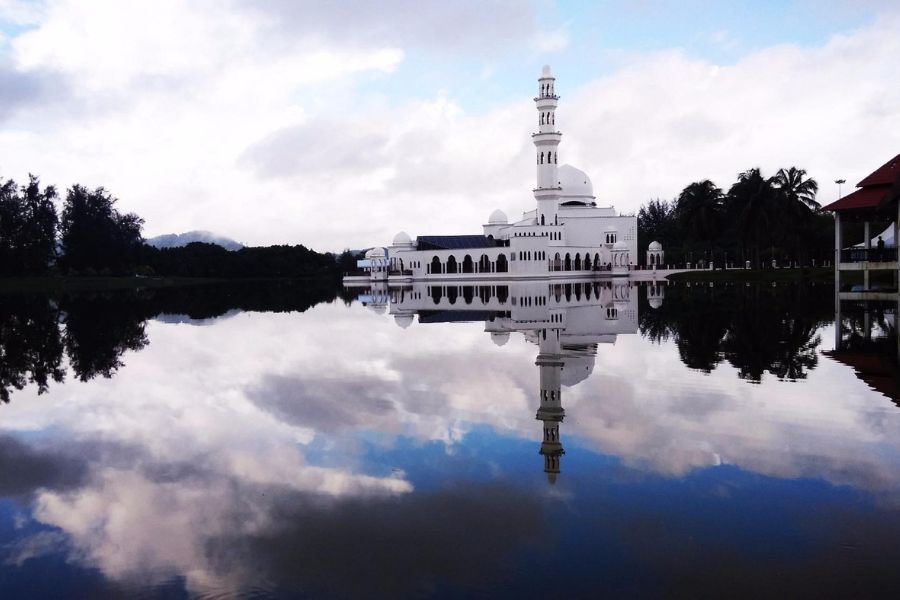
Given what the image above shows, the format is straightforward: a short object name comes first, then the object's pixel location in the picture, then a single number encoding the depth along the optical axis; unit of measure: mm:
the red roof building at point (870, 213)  30422
